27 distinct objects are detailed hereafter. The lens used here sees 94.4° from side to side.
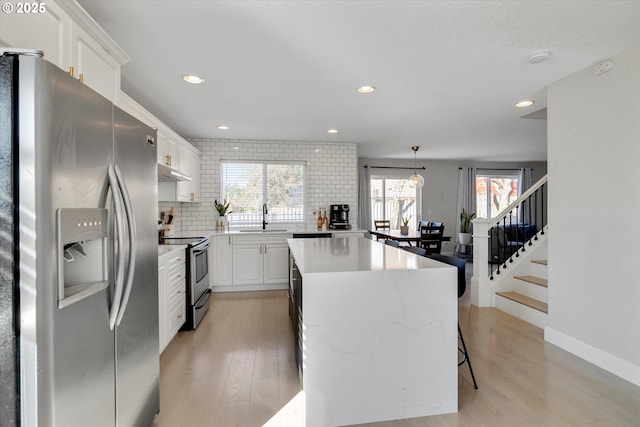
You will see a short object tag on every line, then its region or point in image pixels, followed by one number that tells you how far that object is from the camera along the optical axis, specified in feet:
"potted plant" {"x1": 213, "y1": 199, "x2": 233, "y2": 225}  15.67
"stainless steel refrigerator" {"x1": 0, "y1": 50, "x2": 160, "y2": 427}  2.88
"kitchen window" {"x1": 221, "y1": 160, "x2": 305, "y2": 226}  16.31
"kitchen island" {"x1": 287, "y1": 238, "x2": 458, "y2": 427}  5.49
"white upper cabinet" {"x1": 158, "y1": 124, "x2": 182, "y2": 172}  10.28
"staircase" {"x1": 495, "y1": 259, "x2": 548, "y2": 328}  10.31
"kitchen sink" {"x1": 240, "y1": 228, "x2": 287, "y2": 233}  15.16
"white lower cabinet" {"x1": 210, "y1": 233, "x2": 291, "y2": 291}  14.56
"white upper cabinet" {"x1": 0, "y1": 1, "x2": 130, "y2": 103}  3.87
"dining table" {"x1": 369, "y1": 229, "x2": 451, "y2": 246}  15.47
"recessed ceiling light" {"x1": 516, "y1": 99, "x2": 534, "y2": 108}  10.45
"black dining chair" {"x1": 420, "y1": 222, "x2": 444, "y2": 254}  15.57
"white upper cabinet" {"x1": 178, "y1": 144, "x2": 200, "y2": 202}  12.96
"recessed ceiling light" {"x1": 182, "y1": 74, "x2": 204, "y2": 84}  8.33
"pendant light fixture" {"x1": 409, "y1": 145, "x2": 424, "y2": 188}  18.74
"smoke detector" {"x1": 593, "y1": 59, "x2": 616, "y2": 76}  7.34
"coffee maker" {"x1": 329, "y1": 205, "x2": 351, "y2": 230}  16.51
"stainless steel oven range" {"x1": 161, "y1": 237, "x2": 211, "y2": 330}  10.27
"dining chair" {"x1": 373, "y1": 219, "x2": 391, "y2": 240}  21.97
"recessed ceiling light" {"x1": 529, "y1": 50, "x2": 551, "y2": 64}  7.12
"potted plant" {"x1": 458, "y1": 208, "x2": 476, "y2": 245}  23.16
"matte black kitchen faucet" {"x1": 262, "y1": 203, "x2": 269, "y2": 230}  16.39
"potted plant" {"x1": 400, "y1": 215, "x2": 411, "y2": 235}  16.85
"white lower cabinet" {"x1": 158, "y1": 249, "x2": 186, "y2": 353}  8.16
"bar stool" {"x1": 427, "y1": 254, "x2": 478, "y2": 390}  7.11
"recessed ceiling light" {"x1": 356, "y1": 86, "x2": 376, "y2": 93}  9.26
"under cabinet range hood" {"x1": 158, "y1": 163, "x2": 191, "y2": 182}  10.50
